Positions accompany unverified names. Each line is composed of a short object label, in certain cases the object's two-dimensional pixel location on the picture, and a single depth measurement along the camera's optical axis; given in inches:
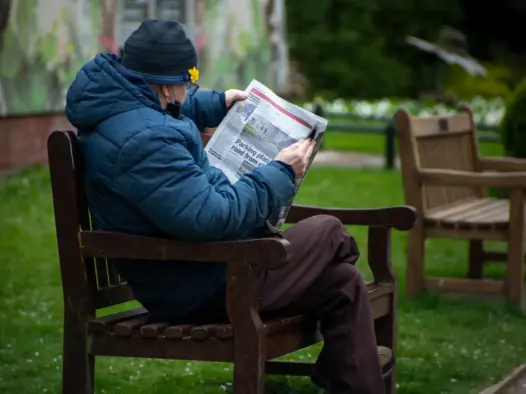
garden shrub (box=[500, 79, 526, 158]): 764.6
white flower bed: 1760.6
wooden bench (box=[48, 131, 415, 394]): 344.8
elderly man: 336.5
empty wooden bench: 612.4
